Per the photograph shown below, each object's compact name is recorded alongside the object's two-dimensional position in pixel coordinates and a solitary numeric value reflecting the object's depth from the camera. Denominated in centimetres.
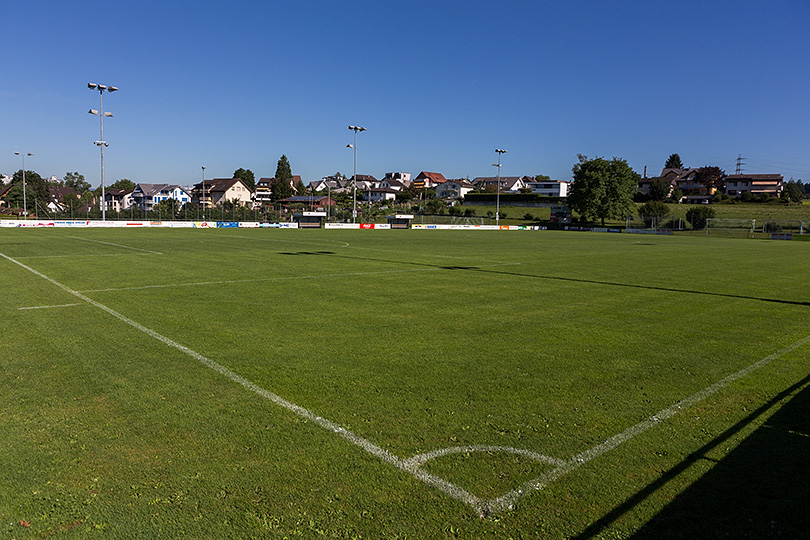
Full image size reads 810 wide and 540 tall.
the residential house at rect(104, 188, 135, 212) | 12838
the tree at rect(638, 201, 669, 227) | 8781
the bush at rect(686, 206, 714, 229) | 7294
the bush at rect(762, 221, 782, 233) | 6581
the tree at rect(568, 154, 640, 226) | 8638
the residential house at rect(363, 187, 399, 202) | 14862
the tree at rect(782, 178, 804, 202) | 11258
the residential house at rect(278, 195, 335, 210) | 12519
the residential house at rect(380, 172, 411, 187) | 19688
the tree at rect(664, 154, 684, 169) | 17594
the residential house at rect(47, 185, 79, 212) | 10990
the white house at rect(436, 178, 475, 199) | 15825
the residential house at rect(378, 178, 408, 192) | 16030
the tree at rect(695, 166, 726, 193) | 13425
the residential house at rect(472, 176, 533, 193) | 16525
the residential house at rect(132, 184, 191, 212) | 12406
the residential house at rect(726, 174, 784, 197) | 12725
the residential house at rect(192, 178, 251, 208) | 12338
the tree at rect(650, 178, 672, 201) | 11425
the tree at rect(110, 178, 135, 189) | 18372
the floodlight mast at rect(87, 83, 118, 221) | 4328
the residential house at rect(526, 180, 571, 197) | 14575
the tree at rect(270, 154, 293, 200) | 13162
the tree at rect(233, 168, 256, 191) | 15150
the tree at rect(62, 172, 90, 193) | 16970
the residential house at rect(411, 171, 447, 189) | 18028
